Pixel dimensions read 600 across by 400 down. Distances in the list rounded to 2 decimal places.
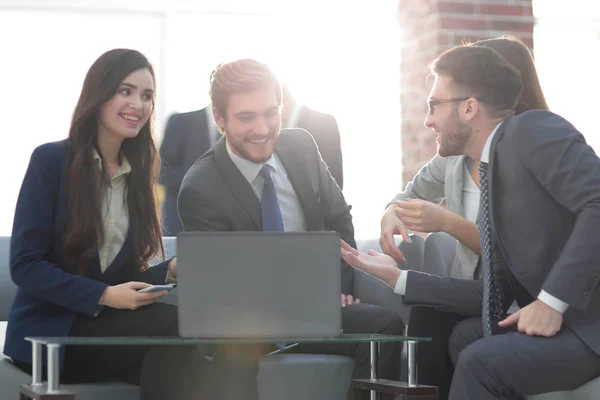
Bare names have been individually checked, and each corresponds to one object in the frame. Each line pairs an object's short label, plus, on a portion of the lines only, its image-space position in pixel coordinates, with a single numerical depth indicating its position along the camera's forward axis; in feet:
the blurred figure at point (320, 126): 12.43
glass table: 6.53
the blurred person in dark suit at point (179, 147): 12.74
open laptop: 6.64
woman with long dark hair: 8.25
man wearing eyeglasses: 7.04
